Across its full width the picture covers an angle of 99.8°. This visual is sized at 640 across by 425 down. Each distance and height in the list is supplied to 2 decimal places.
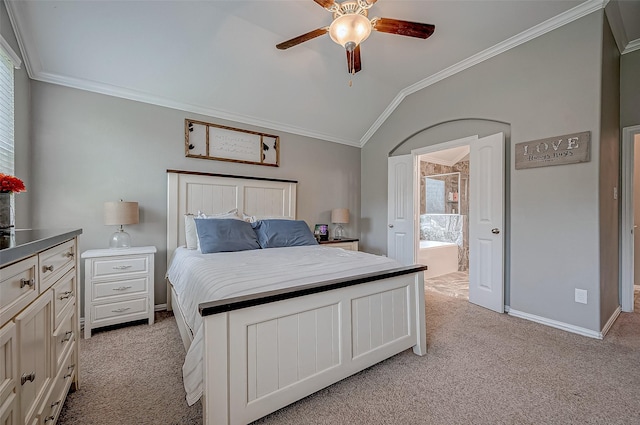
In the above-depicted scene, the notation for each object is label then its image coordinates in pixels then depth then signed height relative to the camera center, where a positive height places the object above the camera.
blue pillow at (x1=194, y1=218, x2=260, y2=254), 2.62 -0.24
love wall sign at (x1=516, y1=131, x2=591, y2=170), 2.46 +0.59
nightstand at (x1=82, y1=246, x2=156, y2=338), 2.40 -0.69
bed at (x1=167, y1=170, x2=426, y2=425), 1.25 -0.67
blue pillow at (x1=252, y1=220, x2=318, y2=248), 2.99 -0.25
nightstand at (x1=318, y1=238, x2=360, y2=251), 3.94 -0.47
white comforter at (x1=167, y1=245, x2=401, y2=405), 1.35 -0.39
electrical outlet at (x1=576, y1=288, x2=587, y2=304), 2.45 -0.77
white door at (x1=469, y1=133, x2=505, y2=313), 3.00 -0.13
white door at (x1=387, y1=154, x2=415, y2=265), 4.03 +0.02
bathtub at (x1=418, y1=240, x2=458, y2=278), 4.48 -0.79
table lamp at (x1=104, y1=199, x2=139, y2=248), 2.58 -0.05
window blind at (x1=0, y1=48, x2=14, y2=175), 2.00 +0.75
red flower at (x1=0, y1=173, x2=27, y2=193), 1.23 +0.13
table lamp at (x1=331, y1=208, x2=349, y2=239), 4.27 -0.07
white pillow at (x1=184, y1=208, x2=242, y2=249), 2.89 -0.21
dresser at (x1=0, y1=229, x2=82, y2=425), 0.81 -0.43
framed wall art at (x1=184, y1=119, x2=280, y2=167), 3.30 +0.90
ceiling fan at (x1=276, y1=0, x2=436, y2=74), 1.80 +1.34
